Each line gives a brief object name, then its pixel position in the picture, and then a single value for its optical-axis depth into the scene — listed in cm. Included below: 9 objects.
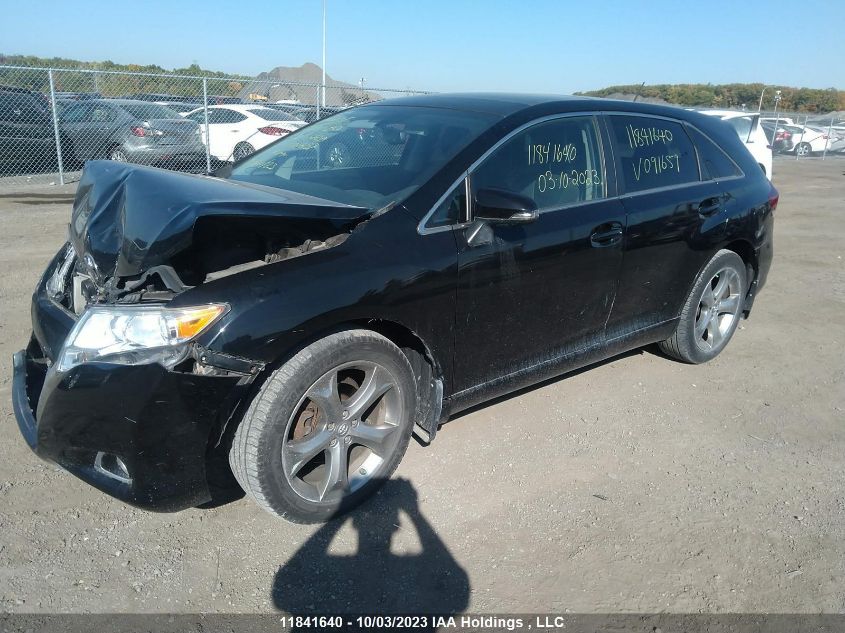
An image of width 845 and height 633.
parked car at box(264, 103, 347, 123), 1518
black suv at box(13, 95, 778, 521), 243
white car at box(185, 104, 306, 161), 1334
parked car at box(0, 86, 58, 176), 1214
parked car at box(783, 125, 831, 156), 2464
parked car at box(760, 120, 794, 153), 2429
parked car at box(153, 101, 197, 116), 1301
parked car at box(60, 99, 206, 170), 1220
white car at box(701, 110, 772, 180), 1355
